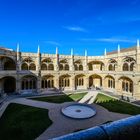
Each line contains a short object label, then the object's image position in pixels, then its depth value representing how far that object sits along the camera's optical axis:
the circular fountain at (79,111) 17.94
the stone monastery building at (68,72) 31.77
